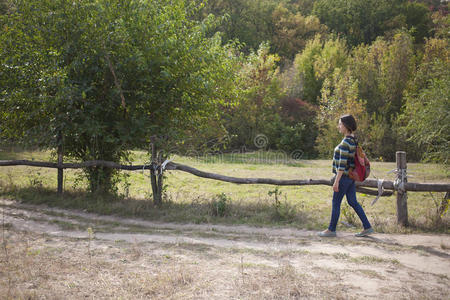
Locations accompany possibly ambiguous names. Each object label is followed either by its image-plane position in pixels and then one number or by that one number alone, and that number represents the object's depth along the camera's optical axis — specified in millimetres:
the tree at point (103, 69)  8625
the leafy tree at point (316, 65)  42500
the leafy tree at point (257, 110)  34281
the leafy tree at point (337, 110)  32406
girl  6379
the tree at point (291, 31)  55562
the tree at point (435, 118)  16297
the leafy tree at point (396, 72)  36219
